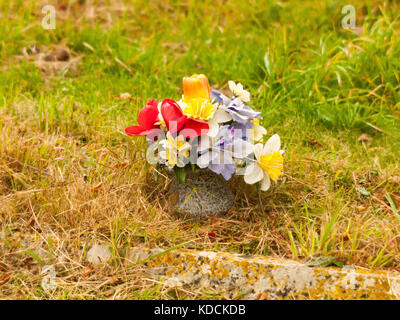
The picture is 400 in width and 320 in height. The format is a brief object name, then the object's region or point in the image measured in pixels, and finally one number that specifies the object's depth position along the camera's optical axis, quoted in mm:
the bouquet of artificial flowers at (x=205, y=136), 2168
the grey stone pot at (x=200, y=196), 2297
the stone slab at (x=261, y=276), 1884
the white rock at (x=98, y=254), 2117
